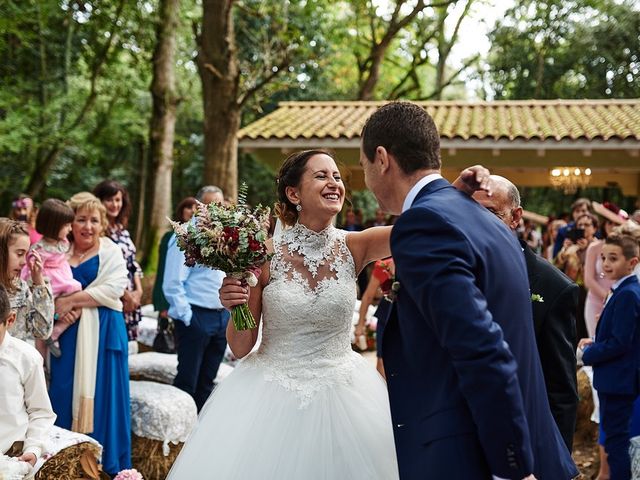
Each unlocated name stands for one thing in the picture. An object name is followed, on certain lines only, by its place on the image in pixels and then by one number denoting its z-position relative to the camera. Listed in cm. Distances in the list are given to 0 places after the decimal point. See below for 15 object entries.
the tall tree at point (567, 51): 2661
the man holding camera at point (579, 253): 978
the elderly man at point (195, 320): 646
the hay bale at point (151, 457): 591
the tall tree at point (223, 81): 1206
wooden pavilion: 1341
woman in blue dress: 555
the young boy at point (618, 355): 542
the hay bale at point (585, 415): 734
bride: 338
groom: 213
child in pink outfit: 552
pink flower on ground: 399
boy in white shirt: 404
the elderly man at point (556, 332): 342
